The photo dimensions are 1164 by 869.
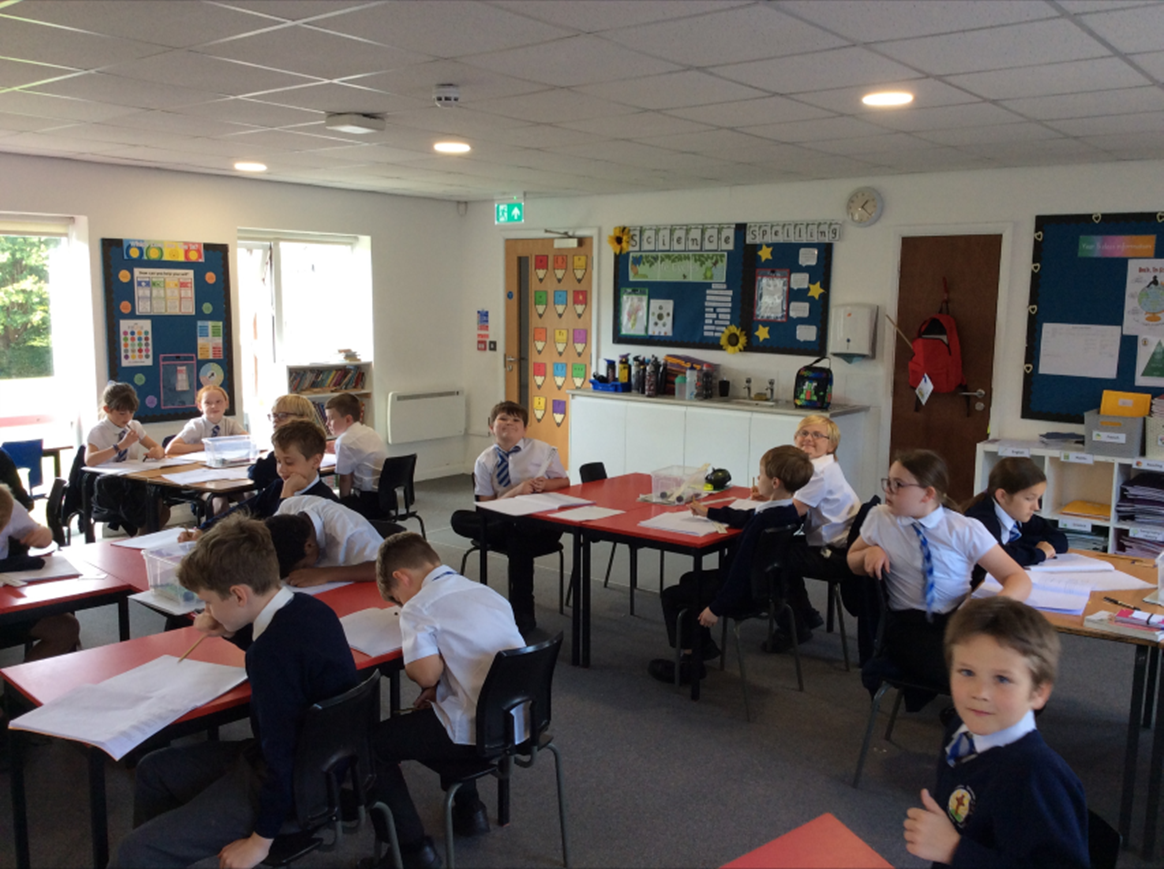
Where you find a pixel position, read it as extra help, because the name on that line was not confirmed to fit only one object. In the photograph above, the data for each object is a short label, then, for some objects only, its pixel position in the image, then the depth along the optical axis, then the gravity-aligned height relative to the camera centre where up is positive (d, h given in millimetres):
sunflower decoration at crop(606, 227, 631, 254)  7996 +638
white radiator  8695 -991
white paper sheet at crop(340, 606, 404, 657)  2623 -933
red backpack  6379 -228
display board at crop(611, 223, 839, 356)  7082 +226
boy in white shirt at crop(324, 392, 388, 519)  5387 -834
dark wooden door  6312 -73
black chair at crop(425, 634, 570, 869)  2445 -1088
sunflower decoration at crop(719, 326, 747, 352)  7469 -183
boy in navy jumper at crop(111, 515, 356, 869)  2102 -943
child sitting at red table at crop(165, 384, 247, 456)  6051 -781
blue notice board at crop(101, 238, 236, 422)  6816 -96
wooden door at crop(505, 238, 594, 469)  8477 -142
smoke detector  3951 +924
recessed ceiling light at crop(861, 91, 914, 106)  3992 +953
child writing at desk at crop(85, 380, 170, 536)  5539 -899
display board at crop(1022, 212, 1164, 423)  5703 +59
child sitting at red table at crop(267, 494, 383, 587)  3145 -810
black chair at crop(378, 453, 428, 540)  5465 -1014
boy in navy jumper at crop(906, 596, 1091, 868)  1516 -747
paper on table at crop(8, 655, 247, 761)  2094 -944
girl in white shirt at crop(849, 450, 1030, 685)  3107 -807
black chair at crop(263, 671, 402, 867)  2117 -1068
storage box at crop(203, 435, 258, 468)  5520 -853
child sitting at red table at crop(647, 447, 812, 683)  3732 -940
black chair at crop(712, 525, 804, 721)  3729 -1072
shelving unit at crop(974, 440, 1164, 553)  5500 -981
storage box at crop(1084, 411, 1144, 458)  5453 -659
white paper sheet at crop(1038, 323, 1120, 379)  5852 -179
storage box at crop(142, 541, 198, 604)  2932 -863
